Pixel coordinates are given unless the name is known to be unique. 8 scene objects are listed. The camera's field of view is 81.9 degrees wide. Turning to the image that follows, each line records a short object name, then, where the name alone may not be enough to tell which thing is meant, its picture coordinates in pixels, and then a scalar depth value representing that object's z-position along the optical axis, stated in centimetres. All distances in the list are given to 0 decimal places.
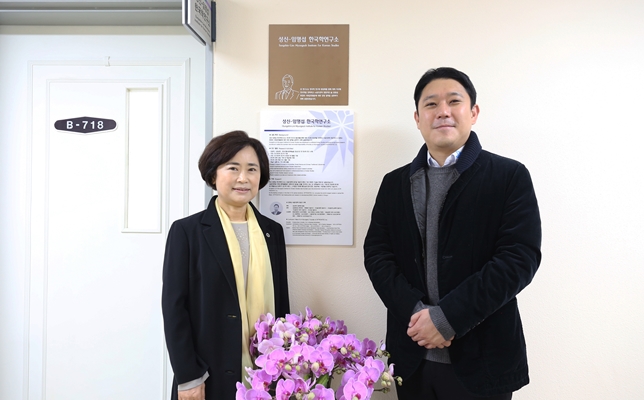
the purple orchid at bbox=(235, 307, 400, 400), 101
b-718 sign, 184
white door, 184
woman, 127
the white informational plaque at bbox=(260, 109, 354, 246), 164
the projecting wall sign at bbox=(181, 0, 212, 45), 136
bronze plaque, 163
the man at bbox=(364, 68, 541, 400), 117
